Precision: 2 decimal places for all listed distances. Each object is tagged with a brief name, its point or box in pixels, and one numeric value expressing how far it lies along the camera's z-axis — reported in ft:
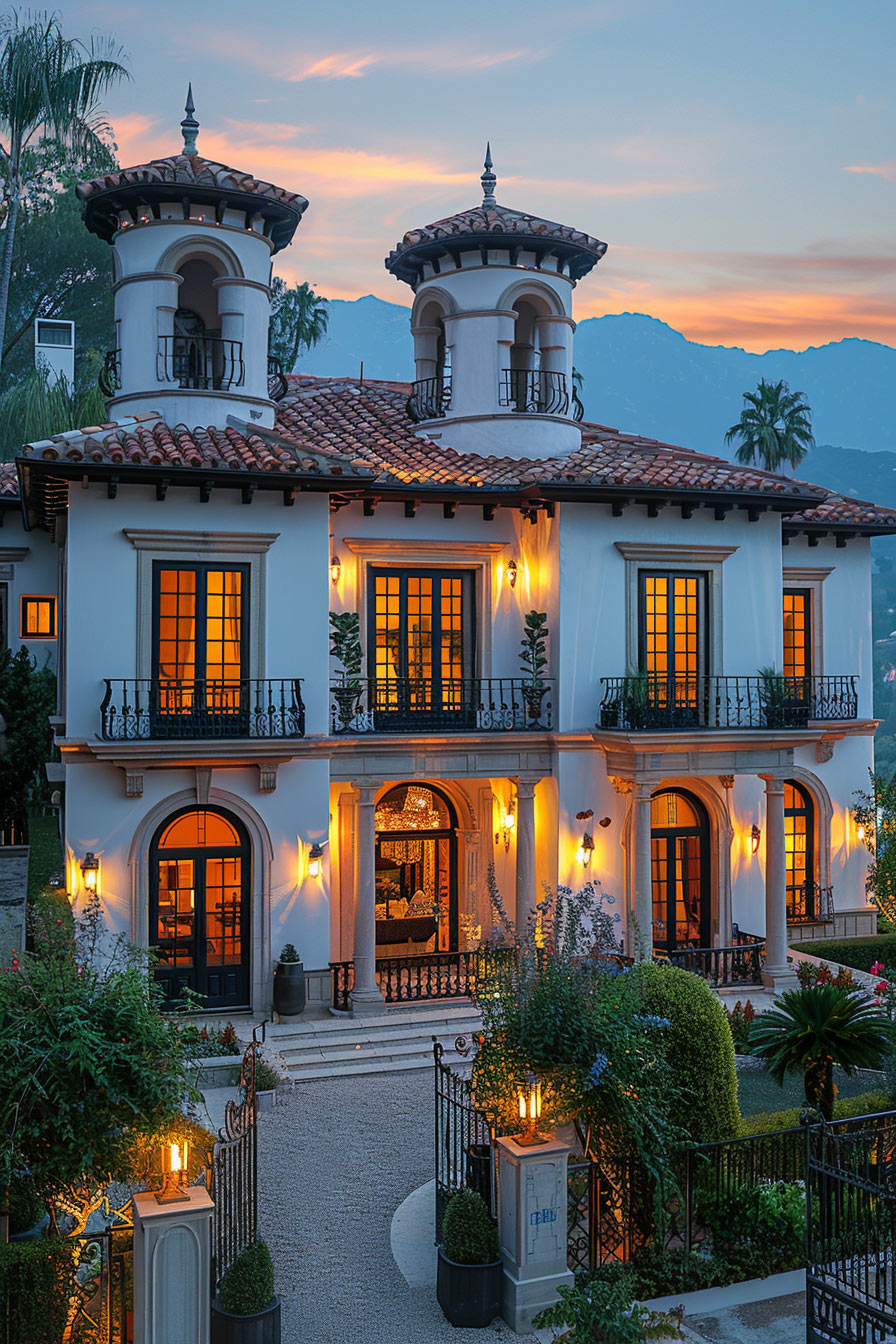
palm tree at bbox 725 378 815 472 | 147.64
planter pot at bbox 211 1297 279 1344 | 31.30
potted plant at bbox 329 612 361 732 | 66.64
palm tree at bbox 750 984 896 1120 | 40.91
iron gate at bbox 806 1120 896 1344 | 30.99
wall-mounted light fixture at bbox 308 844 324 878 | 64.44
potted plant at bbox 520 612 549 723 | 71.46
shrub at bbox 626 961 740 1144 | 37.78
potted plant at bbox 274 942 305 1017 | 62.85
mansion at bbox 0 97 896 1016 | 61.82
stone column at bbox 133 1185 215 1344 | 29.22
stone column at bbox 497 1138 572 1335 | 34.24
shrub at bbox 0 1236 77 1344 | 29.63
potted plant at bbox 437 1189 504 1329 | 34.30
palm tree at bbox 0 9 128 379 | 100.12
